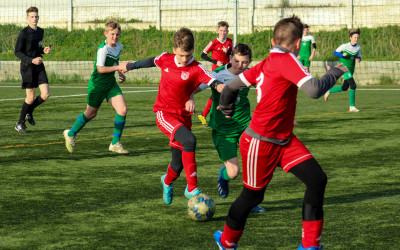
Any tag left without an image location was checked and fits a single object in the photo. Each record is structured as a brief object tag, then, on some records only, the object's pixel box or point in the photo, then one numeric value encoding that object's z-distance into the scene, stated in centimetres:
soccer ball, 782
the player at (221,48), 2342
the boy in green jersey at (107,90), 1345
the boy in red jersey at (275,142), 615
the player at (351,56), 2139
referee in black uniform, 1667
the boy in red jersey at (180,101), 874
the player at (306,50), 3242
